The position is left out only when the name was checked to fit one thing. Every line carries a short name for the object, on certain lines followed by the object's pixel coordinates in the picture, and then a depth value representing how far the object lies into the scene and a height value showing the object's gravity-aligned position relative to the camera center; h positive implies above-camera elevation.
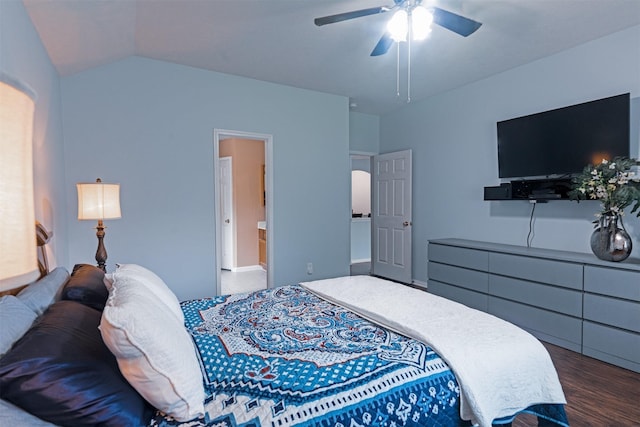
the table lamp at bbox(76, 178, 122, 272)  2.46 +0.02
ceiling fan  2.07 +1.18
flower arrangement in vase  2.56 +0.03
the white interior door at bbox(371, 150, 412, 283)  5.00 -0.22
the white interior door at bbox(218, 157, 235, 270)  6.04 -0.15
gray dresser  2.49 -0.82
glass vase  2.60 -0.32
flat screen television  2.81 +0.60
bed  0.89 -0.64
